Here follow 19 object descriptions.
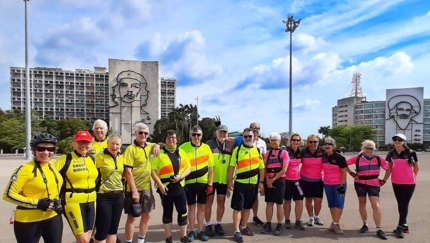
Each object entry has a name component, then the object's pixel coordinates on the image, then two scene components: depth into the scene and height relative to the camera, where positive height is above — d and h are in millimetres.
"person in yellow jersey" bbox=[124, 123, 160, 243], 4652 -941
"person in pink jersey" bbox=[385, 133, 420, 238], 5793 -1040
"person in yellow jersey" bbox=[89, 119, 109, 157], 5145 -301
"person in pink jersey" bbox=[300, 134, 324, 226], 6160 -1147
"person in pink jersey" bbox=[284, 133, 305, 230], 6113 -1395
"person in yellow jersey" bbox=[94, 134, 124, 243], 4129 -1003
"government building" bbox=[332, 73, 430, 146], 80750 +1859
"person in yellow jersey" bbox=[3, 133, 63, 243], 3176 -824
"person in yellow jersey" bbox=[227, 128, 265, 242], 5496 -1024
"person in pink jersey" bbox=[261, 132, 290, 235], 5828 -1229
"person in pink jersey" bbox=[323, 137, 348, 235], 5836 -1180
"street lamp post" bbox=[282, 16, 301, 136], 23203 +6561
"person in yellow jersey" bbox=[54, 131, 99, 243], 3658 -832
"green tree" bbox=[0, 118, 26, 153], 52000 -3092
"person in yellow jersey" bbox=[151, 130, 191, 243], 5020 -985
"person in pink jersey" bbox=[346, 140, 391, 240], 5770 -1136
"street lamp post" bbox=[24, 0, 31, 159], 23172 +2040
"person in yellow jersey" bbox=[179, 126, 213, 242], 5410 -1054
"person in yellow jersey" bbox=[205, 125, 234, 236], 5754 -1075
